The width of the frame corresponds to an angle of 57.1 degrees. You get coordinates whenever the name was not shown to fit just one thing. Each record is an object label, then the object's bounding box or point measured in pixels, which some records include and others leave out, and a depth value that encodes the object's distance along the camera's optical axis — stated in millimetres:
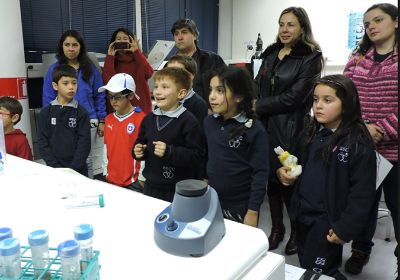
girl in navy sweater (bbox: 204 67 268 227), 1602
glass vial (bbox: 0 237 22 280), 559
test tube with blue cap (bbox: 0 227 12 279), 637
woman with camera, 2938
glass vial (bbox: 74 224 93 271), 603
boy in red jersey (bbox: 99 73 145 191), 2055
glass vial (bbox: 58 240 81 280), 562
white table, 674
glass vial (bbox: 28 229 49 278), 596
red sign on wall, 2568
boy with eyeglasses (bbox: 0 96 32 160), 2248
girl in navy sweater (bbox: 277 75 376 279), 1416
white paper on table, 1139
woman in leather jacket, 1938
